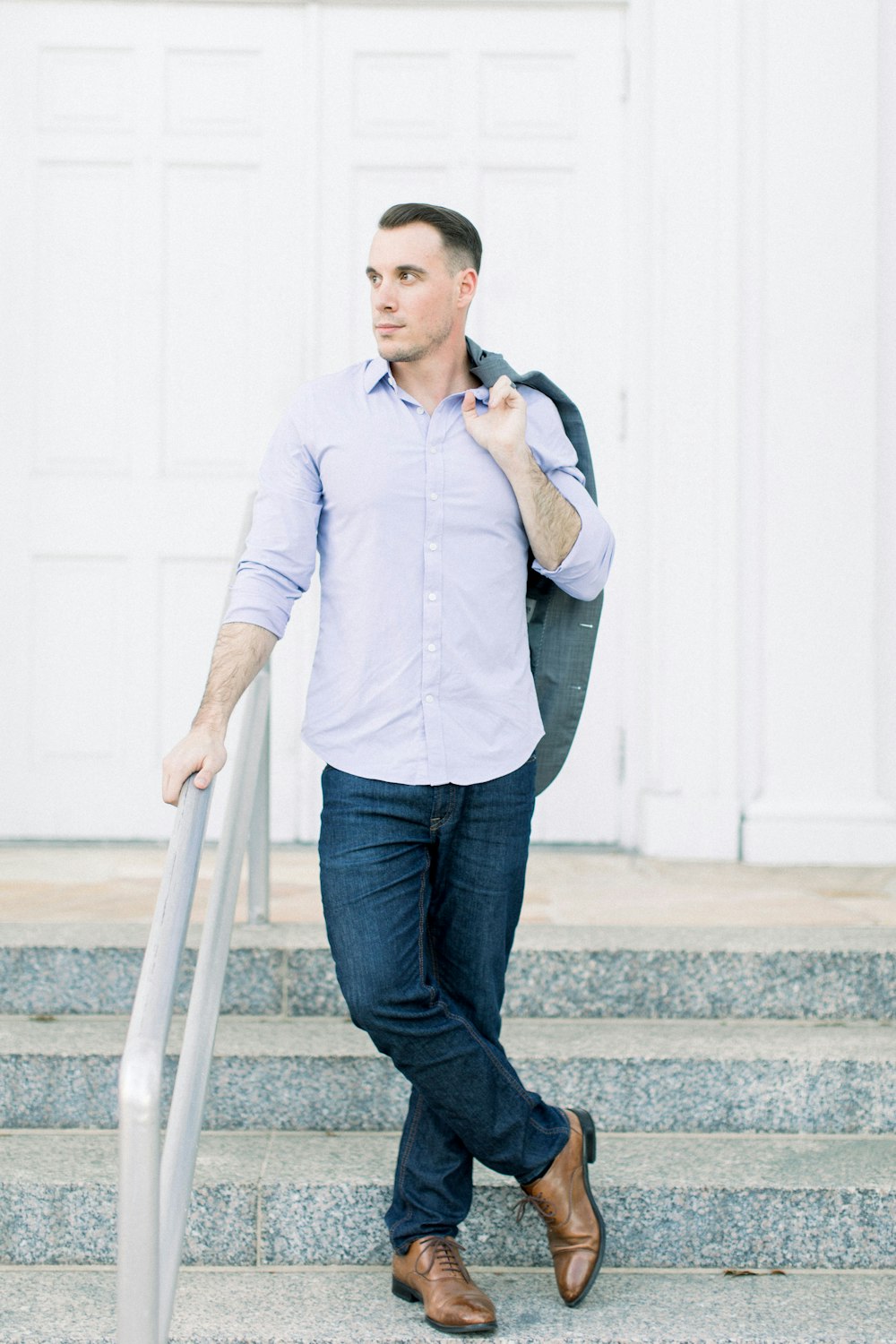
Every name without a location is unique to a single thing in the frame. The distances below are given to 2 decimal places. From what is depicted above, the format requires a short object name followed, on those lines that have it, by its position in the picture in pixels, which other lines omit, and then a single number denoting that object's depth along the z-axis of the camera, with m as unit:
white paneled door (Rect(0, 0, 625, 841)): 7.84
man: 5.52
